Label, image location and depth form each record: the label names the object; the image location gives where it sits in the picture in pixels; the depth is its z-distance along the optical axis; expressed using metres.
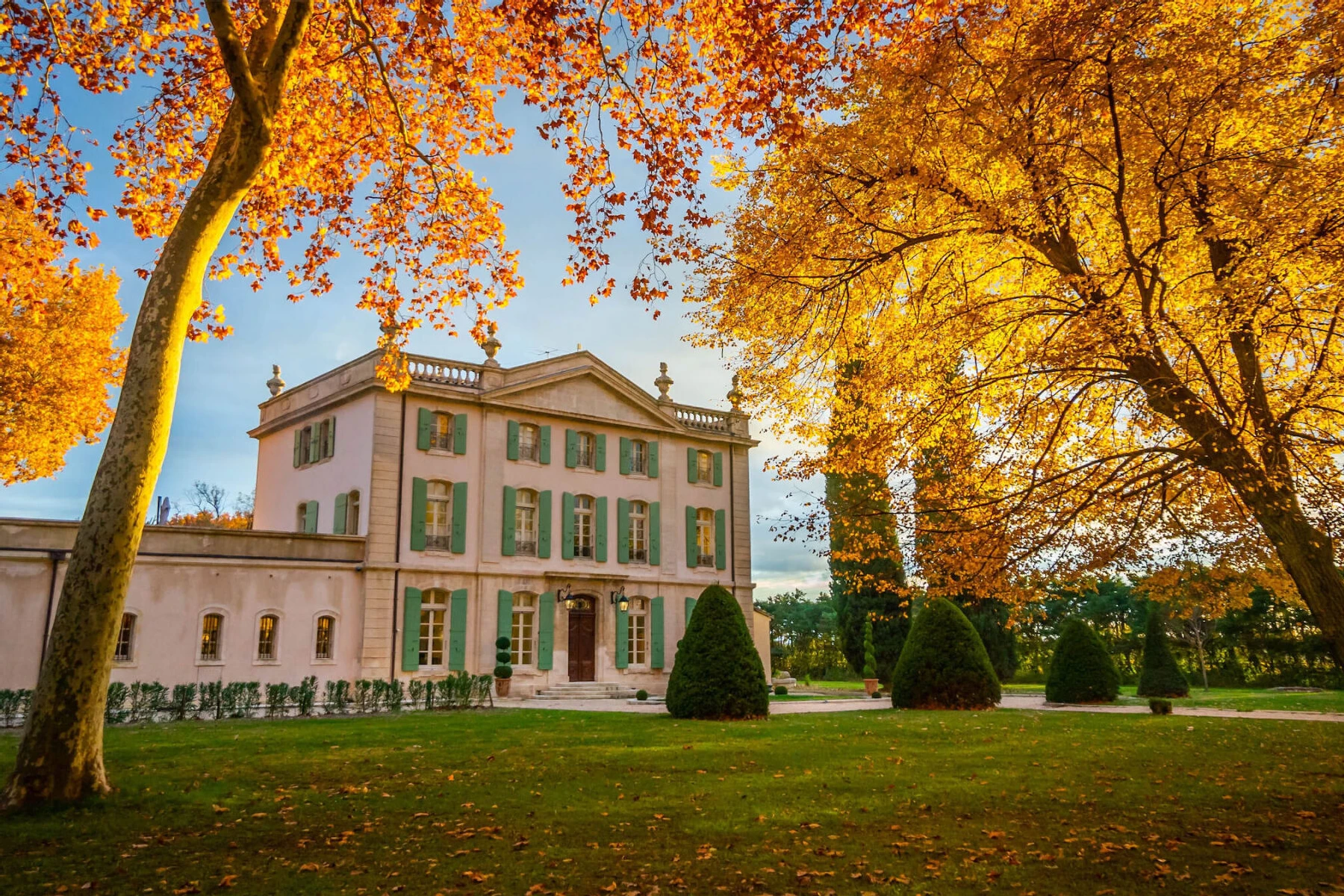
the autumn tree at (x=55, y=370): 19.95
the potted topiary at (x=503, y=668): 22.20
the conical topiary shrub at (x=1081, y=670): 19.80
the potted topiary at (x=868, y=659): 29.20
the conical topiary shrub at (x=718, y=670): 14.20
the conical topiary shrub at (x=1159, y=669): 23.08
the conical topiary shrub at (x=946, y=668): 16.70
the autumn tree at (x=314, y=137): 6.58
